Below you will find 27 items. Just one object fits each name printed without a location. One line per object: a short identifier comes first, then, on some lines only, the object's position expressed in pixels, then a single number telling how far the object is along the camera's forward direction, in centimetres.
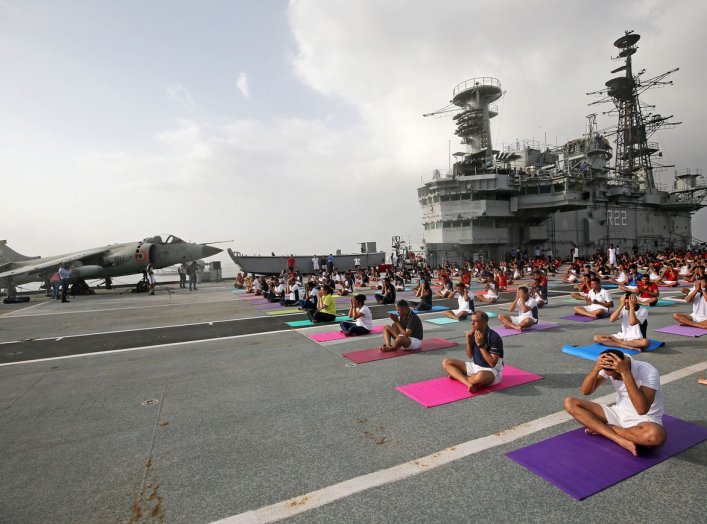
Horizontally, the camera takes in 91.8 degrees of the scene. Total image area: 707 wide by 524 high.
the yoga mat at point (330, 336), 886
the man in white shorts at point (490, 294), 1418
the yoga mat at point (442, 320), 1056
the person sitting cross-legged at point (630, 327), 680
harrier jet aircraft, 2216
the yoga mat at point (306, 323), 1088
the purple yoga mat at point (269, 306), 1514
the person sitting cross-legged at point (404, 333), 732
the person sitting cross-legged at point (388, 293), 1426
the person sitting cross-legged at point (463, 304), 1055
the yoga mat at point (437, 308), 1268
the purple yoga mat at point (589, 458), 308
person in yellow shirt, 1077
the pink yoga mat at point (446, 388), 499
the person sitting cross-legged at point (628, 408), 332
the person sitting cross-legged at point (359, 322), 899
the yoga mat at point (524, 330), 878
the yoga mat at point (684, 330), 772
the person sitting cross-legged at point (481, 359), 512
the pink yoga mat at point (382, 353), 705
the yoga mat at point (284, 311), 1342
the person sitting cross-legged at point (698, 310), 808
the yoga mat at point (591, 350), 664
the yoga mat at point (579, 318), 1000
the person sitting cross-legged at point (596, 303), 995
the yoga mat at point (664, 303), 1190
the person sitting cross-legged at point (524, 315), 899
